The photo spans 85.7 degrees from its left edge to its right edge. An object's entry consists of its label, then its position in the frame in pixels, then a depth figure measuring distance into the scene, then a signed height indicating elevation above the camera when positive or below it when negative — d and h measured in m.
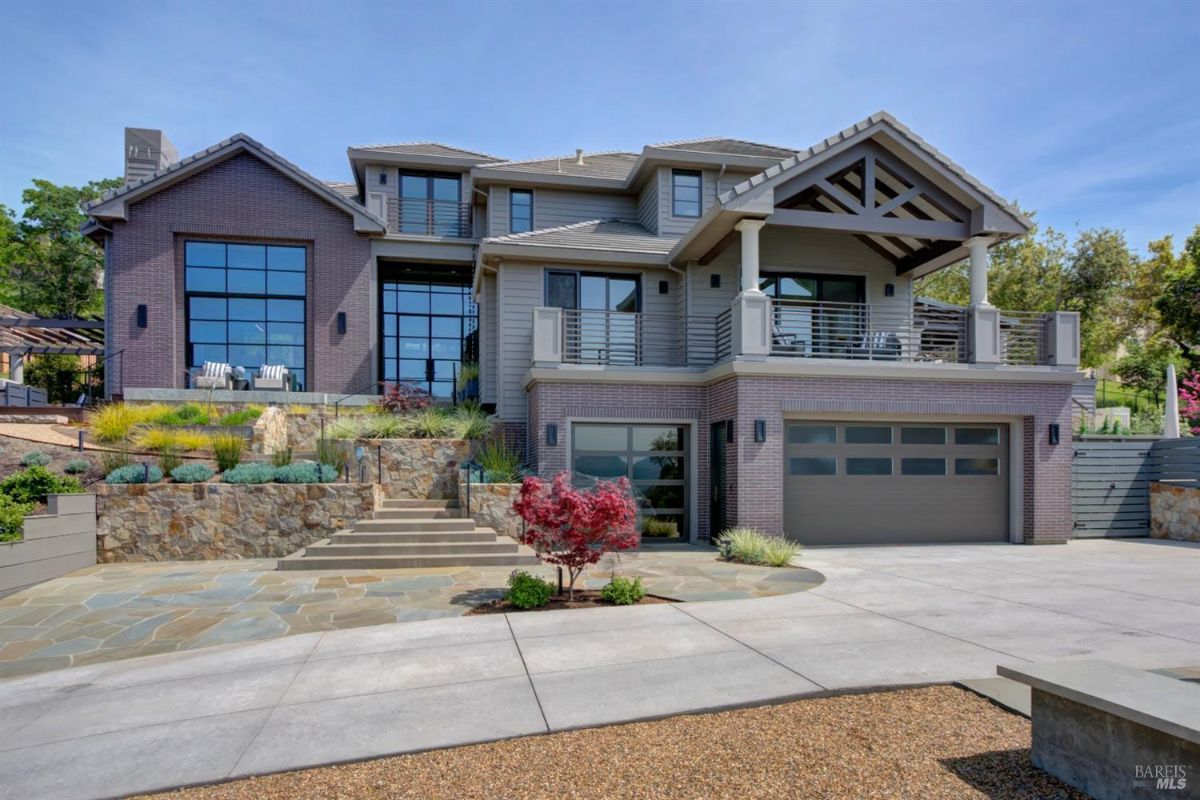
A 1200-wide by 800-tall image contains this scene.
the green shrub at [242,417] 14.13 -0.26
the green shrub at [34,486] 9.52 -1.22
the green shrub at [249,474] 11.11 -1.20
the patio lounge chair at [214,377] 15.95 +0.71
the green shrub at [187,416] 13.85 -0.24
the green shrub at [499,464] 12.10 -1.14
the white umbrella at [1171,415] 14.31 -0.24
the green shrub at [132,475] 10.77 -1.17
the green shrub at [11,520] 8.47 -1.53
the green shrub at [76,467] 11.30 -1.09
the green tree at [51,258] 28.52 +6.70
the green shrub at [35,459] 11.24 -0.94
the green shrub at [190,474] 10.99 -1.18
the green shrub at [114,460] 11.38 -0.97
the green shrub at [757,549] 10.09 -2.31
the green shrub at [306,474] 11.30 -1.21
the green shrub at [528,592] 7.35 -2.16
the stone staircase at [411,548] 9.97 -2.28
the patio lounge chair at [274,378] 16.12 +0.68
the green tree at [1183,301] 22.61 +3.64
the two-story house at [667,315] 12.21 +2.18
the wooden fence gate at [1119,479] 13.55 -1.57
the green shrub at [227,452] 11.82 -0.86
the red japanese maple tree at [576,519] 7.33 -1.30
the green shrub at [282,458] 12.06 -1.00
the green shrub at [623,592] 7.59 -2.23
